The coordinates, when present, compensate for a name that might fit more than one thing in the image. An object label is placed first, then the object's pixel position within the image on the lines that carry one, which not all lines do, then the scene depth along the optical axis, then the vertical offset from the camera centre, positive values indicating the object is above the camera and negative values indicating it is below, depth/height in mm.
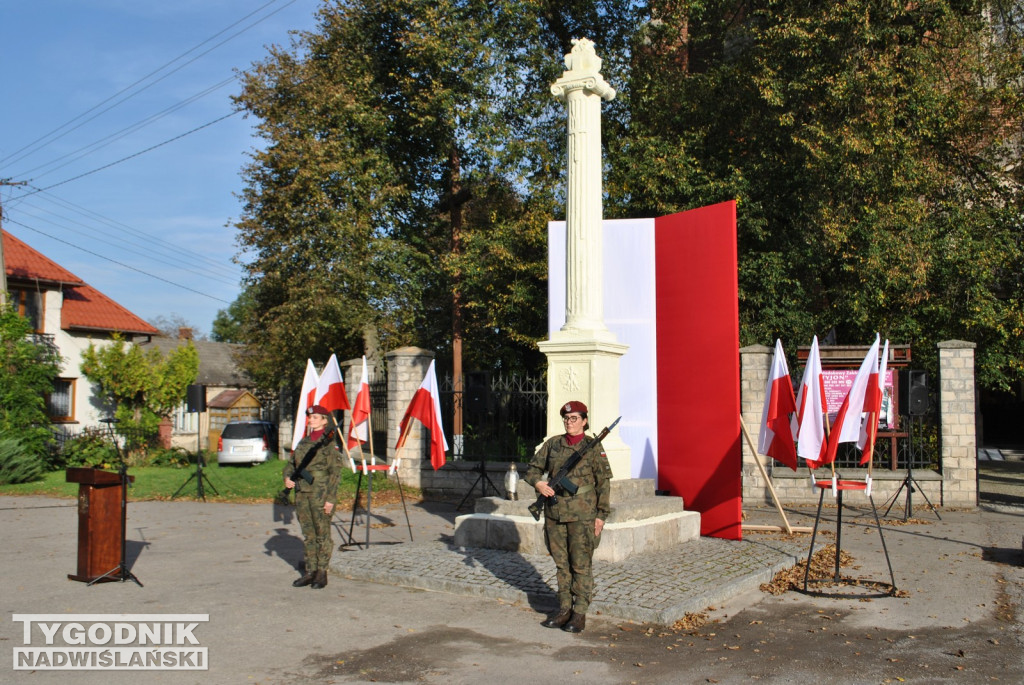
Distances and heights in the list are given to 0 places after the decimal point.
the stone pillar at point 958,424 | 15016 -505
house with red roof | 29125 +2586
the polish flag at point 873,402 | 8758 -71
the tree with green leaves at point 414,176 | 21328 +5934
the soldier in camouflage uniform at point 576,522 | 6984 -1038
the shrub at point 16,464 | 20547 -1728
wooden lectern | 8609 -1300
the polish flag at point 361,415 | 12039 -295
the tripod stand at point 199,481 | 17359 -1773
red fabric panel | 11336 +408
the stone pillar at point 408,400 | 18094 -126
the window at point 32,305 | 28984 +2981
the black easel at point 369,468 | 10911 -965
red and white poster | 15453 +163
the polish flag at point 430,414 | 11648 -269
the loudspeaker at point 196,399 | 18156 -112
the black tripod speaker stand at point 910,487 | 13836 -1534
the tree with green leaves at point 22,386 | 22656 +198
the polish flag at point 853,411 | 8914 -165
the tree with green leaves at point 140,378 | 28312 +512
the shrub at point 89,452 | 24578 -1705
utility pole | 23594 +2950
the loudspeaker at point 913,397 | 13891 -29
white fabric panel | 12188 +1088
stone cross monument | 10234 +1285
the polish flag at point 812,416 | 9266 -227
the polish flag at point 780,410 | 10586 -185
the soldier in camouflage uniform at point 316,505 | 8656 -1121
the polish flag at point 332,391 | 11406 +40
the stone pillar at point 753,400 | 15594 -94
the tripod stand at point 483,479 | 16328 -1617
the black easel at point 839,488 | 8359 -908
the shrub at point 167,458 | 26141 -1958
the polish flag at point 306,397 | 10992 -42
